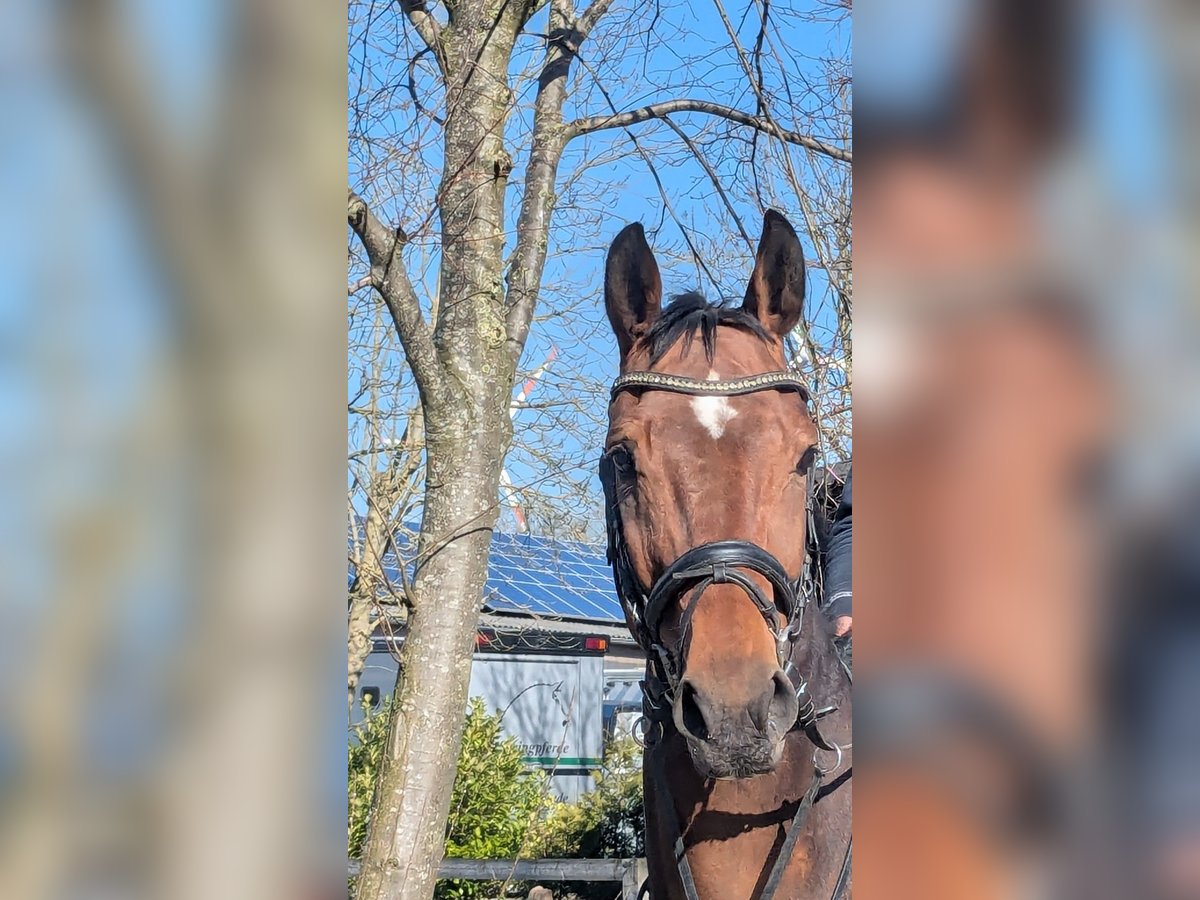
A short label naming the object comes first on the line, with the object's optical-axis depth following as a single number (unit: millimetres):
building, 13609
